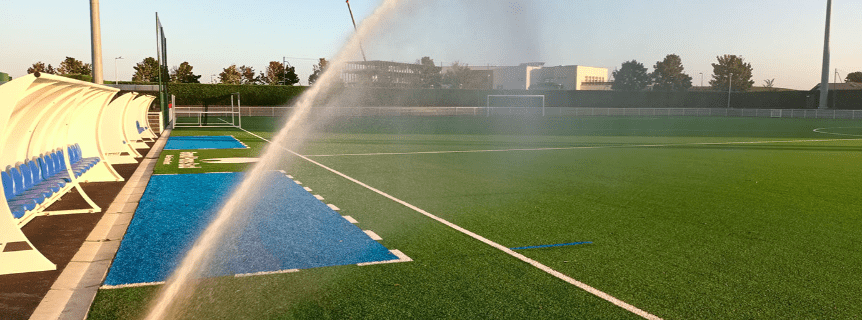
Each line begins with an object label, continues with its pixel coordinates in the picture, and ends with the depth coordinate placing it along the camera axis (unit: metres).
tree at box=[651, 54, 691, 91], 114.06
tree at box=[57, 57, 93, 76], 91.62
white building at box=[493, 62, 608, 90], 78.00
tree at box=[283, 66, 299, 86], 83.67
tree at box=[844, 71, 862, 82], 145.25
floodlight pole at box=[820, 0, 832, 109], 50.15
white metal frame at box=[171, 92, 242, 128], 34.53
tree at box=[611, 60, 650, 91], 105.44
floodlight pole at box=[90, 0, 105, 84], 14.81
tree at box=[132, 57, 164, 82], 82.38
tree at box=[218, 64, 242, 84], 88.50
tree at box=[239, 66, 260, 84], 93.56
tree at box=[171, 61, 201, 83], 81.75
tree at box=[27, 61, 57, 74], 97.01
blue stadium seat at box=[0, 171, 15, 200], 6.08
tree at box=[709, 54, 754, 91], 114.39
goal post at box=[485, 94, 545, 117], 67.06
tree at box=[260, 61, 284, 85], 90.89
